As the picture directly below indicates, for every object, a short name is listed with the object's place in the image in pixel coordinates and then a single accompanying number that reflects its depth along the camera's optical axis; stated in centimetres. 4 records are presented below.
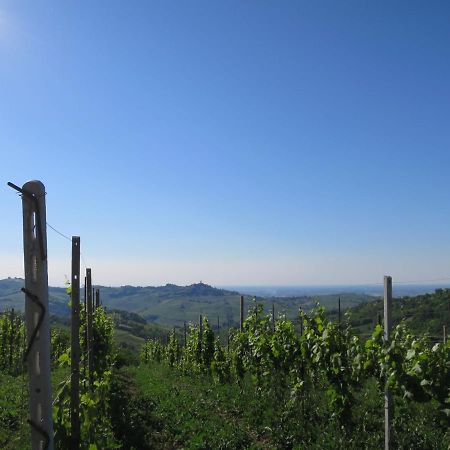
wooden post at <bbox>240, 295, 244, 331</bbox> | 1617
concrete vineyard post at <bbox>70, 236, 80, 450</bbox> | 536
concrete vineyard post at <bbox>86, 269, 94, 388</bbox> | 830
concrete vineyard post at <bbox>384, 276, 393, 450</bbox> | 599
